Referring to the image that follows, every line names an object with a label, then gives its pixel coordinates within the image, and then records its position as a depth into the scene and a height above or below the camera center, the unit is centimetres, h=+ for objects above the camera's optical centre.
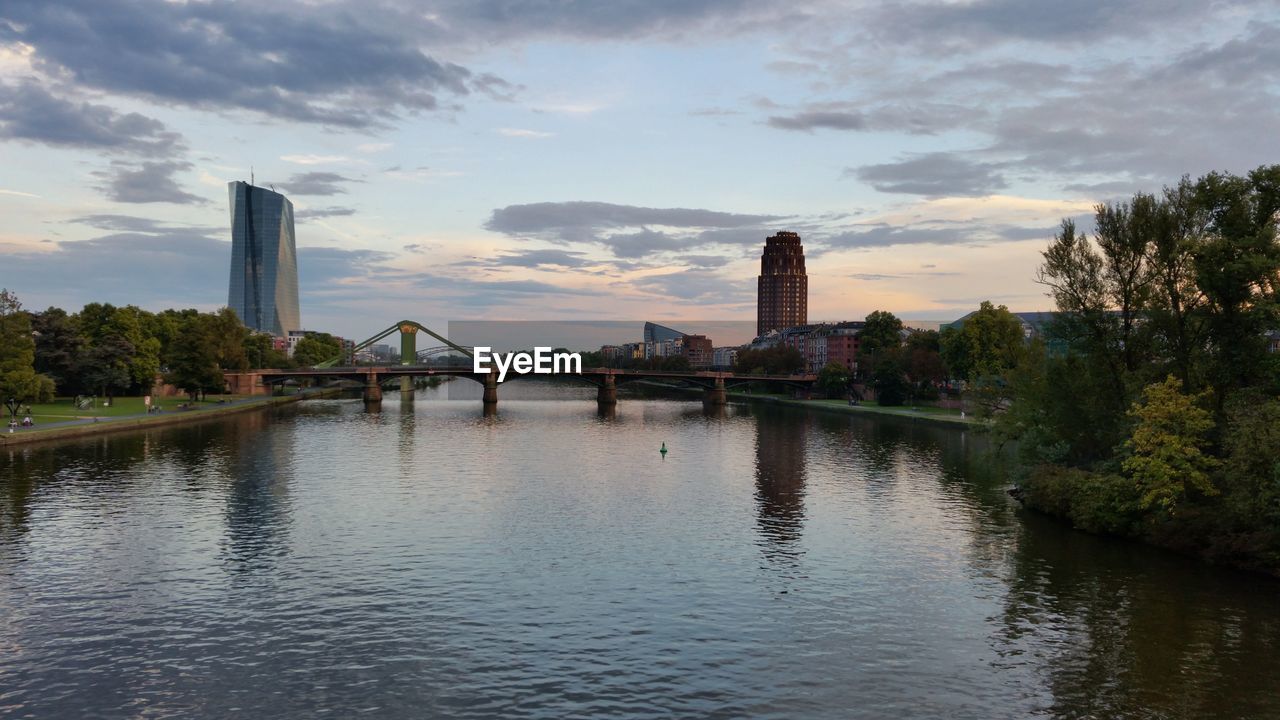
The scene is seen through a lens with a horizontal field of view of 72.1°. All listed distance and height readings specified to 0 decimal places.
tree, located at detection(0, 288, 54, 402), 8994 +180
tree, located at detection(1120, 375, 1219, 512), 4462 -470
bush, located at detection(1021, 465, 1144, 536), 4791 -815
